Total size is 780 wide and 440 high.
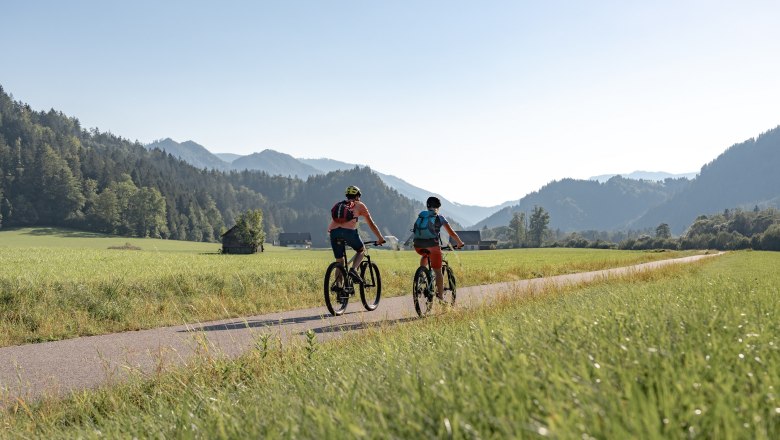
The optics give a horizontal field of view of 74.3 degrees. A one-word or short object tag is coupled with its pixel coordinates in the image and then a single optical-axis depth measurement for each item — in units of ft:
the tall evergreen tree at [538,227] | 565.94
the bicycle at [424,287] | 37.60
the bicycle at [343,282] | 39.45
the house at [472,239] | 544.62
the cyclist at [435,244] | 38.55
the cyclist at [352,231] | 40.06
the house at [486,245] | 514.64
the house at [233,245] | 287.89
